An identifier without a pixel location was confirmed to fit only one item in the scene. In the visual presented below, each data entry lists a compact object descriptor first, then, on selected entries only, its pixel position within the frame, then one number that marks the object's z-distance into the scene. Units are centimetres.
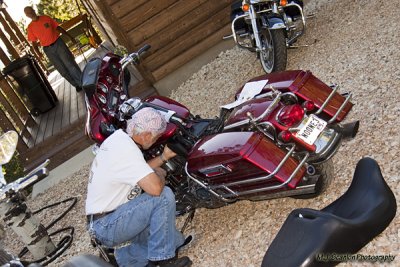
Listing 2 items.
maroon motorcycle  303
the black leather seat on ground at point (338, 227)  231
